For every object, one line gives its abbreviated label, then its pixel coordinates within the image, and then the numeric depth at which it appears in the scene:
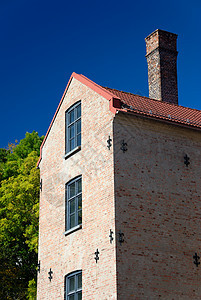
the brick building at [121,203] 15.42
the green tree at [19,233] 27.45
